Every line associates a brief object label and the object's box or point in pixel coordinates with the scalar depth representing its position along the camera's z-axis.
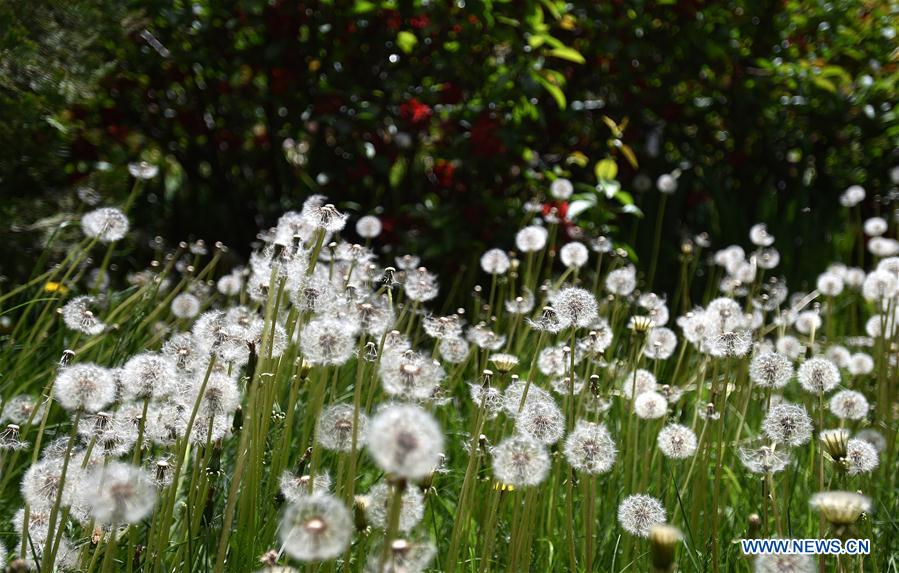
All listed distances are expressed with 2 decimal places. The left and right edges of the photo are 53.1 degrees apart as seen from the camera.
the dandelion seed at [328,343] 1.44
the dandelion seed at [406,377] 1.21
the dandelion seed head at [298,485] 1.50
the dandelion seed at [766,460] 1.66
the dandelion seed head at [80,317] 1.77
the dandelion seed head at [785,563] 1.28
